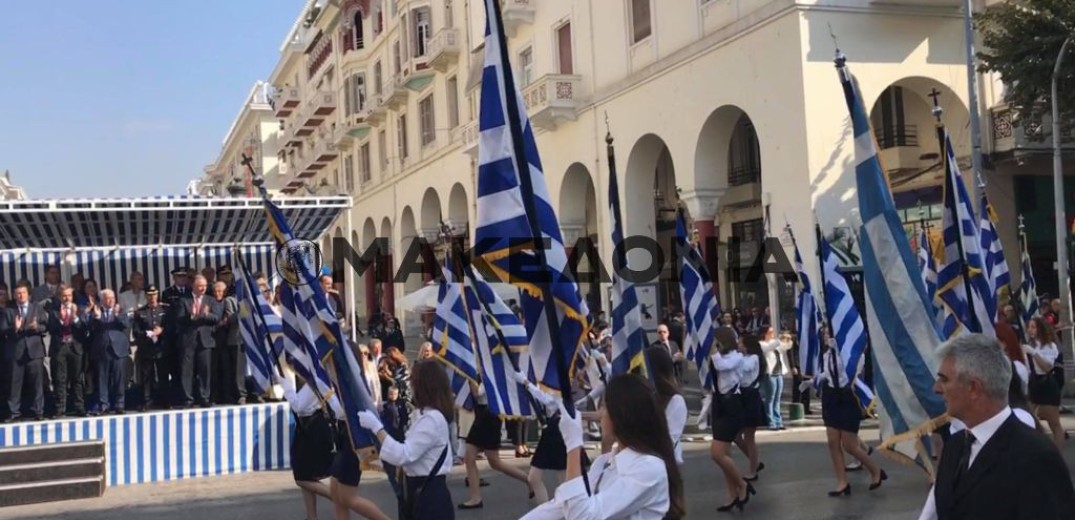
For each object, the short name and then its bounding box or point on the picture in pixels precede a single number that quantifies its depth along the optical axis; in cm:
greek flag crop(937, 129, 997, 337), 843
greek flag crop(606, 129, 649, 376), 809
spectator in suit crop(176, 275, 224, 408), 1382
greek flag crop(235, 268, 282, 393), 1101
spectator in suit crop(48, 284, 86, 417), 1313
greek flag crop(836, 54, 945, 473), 661
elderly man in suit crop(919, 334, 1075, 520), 327
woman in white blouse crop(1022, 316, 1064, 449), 1105
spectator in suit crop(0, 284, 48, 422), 1276
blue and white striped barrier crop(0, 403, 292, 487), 1270
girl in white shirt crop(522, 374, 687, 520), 390
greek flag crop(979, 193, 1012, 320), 1223
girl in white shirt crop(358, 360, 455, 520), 607
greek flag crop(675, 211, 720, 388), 1227
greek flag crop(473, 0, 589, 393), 552
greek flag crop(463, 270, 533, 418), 973
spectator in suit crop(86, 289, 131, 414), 1327
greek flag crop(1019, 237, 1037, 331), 1377
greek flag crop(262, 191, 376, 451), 716
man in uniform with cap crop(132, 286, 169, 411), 1377
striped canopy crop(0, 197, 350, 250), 1360
